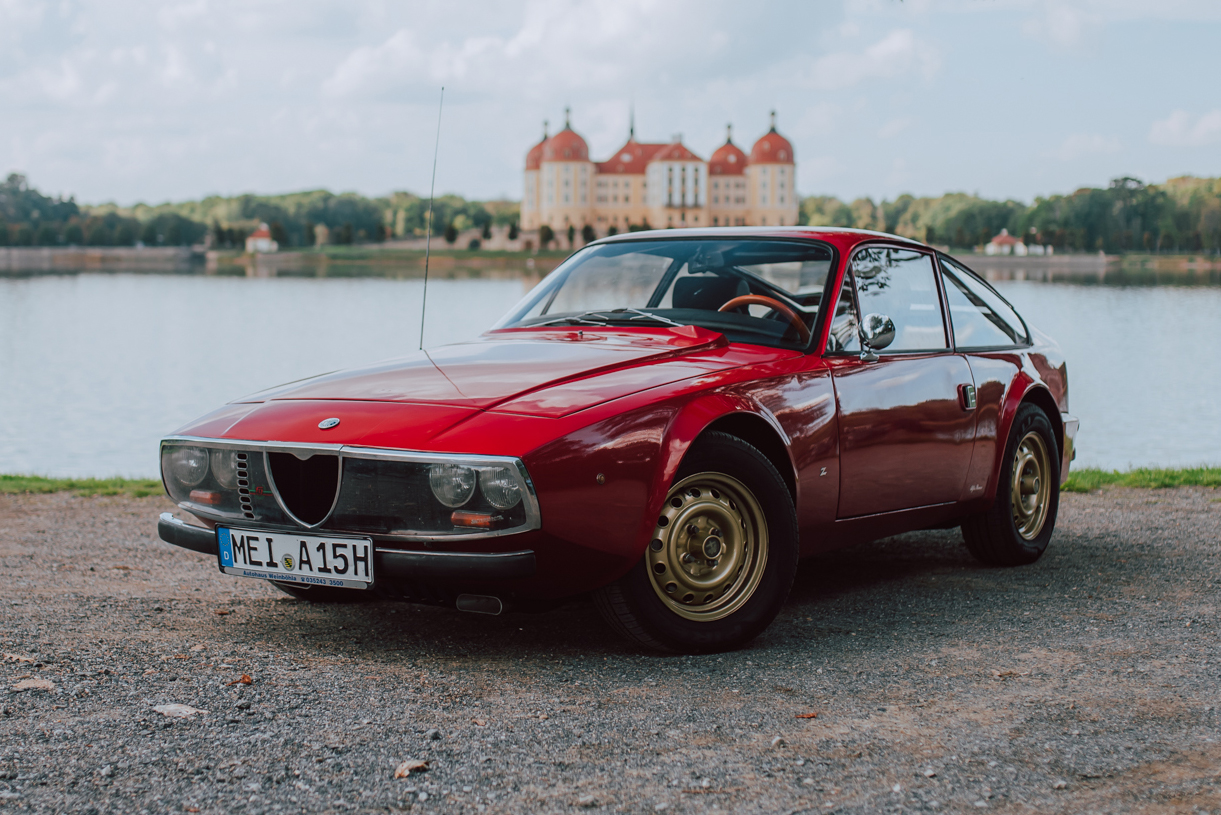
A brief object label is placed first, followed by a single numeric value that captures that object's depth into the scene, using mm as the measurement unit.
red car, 3600
